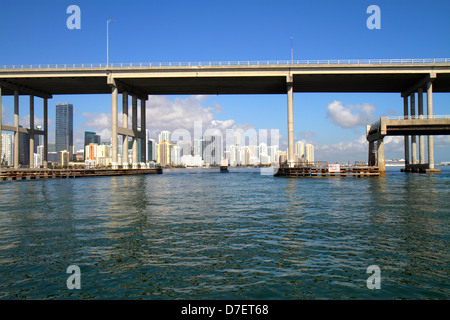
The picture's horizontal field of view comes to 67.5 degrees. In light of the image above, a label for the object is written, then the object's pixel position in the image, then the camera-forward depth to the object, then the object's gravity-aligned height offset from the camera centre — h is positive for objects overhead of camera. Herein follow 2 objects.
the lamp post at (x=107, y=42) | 72.89 +27.59
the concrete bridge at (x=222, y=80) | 68.94 +19.20
